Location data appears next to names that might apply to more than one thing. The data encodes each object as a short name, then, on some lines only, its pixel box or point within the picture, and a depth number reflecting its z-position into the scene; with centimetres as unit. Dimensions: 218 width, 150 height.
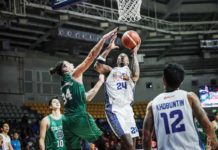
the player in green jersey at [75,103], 588
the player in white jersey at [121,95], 737
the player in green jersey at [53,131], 678
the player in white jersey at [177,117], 379
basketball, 716
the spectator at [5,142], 1182
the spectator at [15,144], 1450
